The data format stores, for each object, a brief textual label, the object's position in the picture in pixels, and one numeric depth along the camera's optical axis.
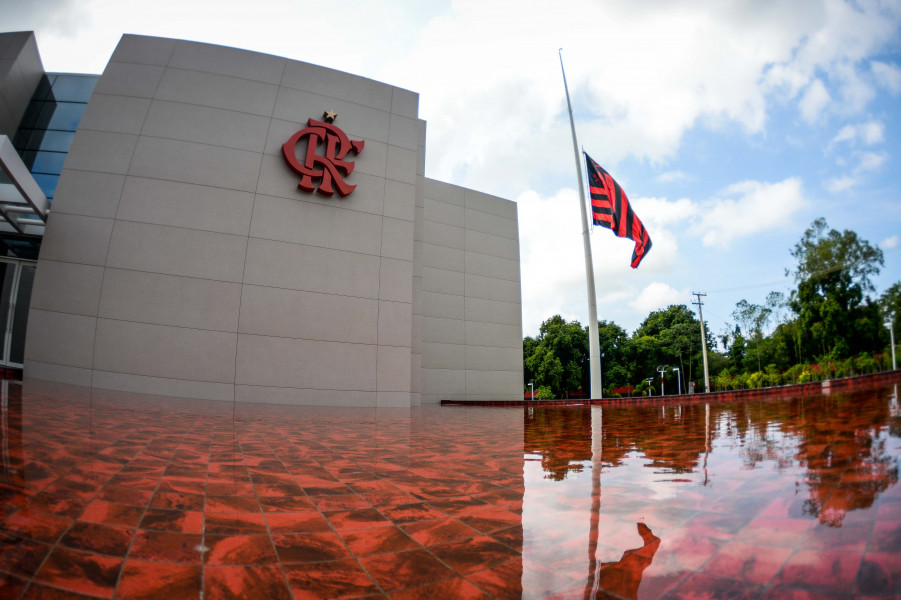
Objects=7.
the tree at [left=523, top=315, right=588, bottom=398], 39.69
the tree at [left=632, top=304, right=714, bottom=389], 43.28
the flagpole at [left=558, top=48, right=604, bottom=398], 11.92
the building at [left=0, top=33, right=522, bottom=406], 10.45
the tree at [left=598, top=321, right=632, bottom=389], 43.03
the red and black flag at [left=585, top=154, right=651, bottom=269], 12.22
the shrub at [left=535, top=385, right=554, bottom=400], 39.69
